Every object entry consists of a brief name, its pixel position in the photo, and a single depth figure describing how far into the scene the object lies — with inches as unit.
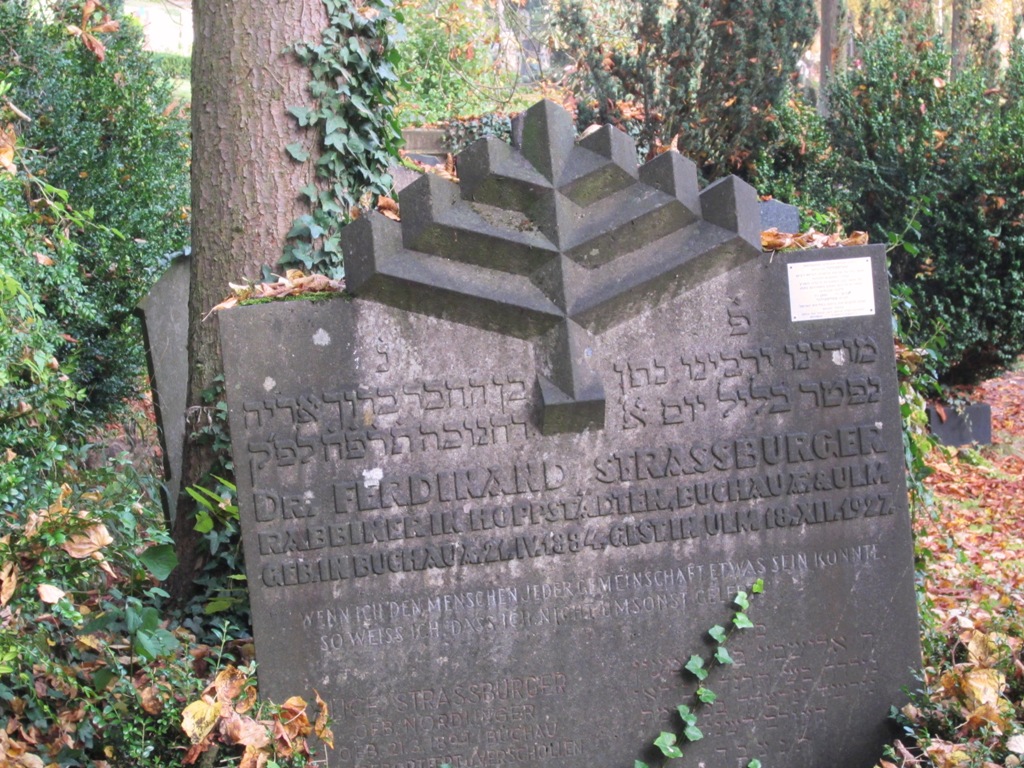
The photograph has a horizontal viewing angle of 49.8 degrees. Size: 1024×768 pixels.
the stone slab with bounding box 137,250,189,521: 261.7
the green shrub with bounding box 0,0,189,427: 319.0
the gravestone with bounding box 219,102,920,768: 158.7
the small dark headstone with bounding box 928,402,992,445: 405.4
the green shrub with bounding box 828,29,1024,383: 379.2
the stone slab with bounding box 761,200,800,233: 248.2
